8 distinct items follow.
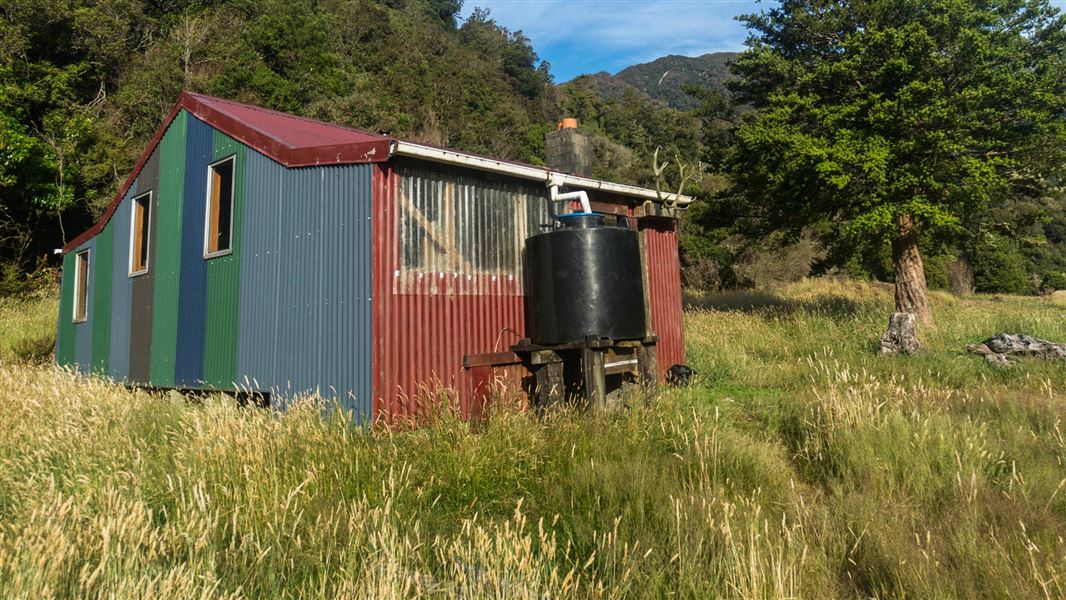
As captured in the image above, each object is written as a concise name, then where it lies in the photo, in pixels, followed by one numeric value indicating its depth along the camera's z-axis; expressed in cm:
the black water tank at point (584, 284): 686
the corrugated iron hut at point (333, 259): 665
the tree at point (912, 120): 1262
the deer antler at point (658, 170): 802
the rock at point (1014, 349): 841
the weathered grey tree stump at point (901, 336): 933
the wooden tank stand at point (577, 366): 639
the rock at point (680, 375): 875
